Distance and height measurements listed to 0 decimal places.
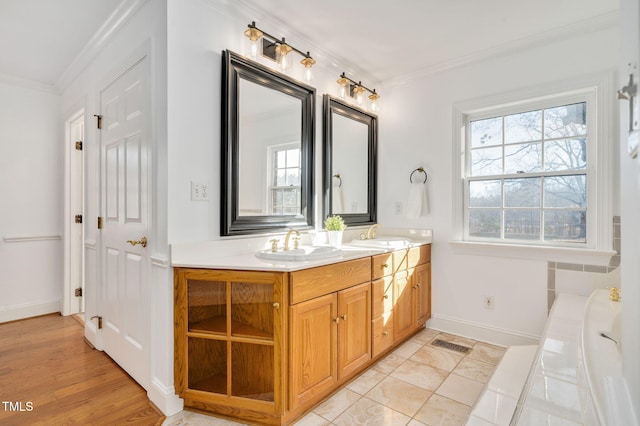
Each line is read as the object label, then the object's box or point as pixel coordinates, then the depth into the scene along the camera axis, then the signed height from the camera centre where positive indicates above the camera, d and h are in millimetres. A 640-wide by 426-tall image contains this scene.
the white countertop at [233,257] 1717 -288
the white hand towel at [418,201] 3033 +92
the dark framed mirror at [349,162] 2795 +459
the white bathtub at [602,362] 647 -536
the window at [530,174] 2443 +306
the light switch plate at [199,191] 1886 +113
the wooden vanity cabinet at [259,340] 1683 -715
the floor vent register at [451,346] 2617 -1127
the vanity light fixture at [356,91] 2788 +1109
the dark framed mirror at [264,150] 2033 +430
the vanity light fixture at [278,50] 2016 +1095
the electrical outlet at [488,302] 2764 -787
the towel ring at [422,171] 3086 +381
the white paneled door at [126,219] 1986 -60
